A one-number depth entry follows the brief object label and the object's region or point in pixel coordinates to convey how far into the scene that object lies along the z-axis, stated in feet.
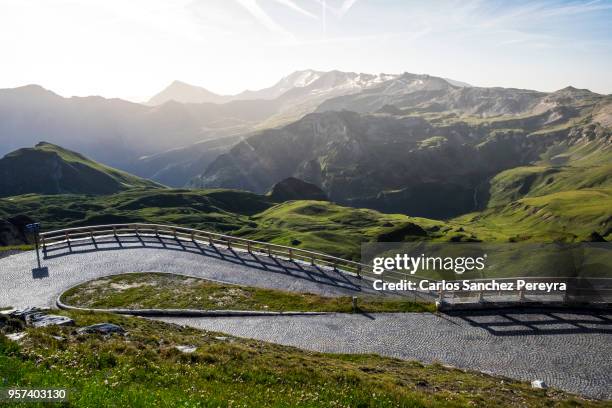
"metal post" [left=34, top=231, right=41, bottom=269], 124.73
